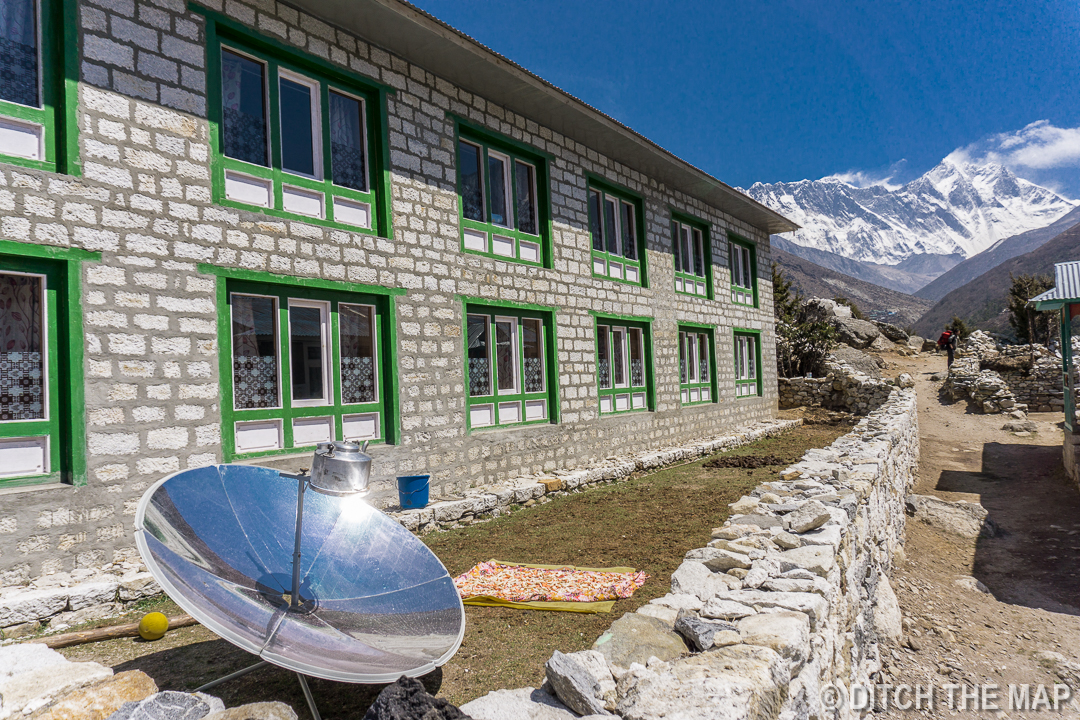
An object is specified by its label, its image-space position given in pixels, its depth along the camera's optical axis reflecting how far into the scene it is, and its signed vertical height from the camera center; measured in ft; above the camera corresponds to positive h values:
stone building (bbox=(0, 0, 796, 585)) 18.28 +5.15
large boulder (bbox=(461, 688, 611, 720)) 8.96 -5.01
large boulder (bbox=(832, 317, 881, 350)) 111.34 +5.44
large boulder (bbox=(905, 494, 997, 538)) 30.09 -8.18
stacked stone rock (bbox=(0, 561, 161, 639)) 15.43 -5.45
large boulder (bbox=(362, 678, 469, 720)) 7.86 -4.27
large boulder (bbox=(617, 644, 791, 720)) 7.84 -4.39
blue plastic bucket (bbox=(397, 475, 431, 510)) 26.05 -4.72
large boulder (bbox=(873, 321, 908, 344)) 119.85 +5.62
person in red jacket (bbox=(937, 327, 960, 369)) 93.77 +2.77
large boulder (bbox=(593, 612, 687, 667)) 10.42 -4.82
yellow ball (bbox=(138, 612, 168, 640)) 14.82 -5.77
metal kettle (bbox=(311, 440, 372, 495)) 9.14 -1.34
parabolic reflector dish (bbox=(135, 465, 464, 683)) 9.15 -3.48
